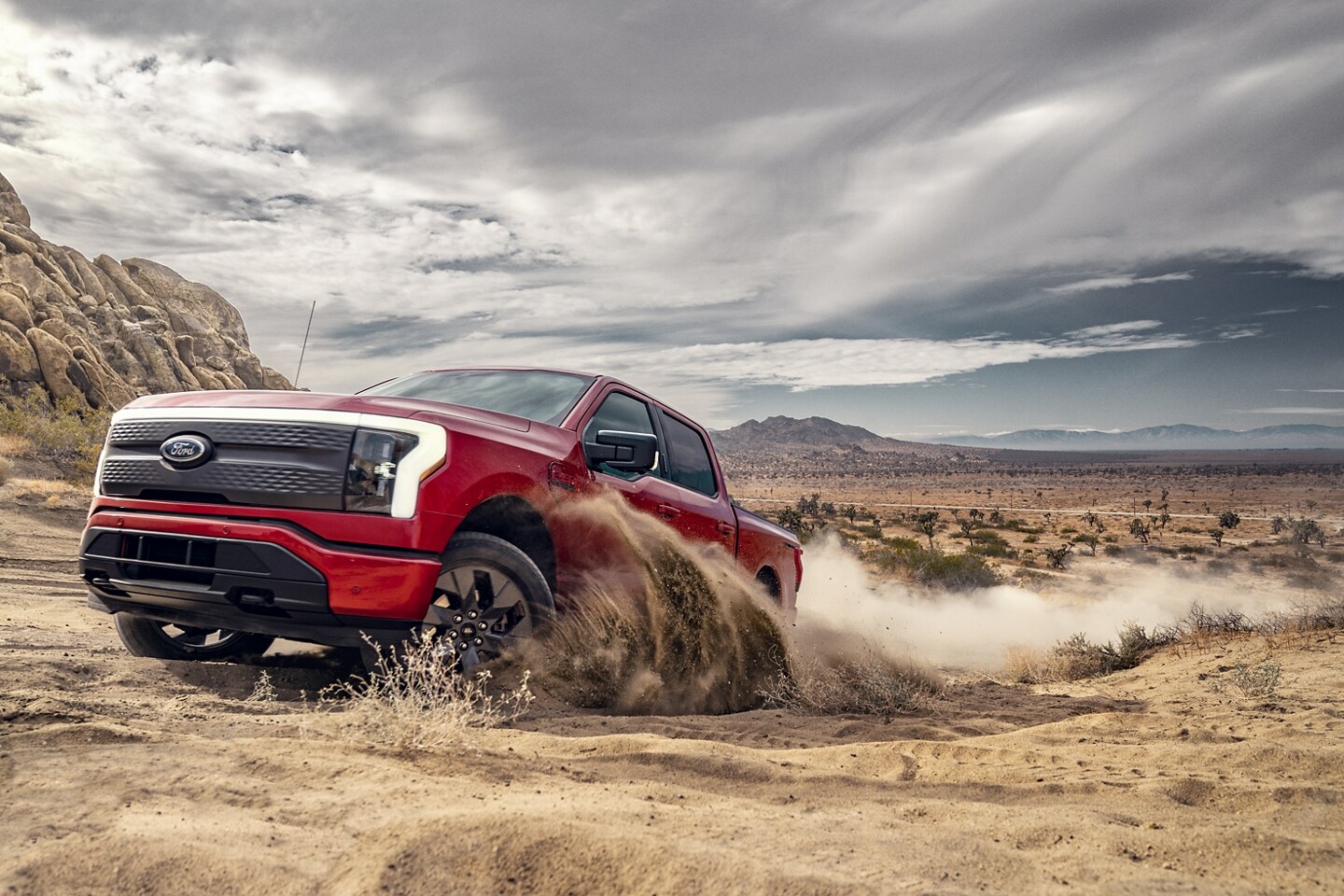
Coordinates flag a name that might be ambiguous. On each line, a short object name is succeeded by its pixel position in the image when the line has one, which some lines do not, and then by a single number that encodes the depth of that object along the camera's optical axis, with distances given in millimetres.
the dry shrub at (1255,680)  5498
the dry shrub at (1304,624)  8094
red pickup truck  3535
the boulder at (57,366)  39781
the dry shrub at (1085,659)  9148
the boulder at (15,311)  41062
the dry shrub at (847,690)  5168
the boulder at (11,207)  57750
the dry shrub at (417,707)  3127
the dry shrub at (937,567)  20375
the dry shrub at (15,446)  21266
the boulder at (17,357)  38000
